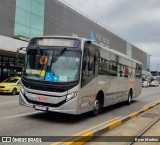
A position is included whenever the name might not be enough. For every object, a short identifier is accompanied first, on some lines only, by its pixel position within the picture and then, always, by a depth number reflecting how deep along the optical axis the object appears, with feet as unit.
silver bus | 19.07
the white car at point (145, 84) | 118.65
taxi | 46.93
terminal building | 57.70
